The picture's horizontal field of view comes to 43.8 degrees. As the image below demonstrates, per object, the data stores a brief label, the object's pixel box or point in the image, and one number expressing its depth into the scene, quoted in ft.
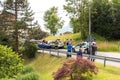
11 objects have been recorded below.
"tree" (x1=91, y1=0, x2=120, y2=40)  86.21
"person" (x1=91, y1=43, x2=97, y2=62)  44.24
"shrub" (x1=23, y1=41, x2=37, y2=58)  64.77
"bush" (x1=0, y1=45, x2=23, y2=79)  41.60
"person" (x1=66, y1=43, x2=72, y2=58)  48.30
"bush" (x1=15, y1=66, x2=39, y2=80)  38.71
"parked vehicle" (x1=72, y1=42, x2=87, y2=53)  57.84
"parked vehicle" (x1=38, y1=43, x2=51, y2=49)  74.26
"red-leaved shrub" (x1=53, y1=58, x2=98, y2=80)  33.04
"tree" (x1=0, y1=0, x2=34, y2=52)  67.21
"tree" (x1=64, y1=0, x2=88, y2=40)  84.70
